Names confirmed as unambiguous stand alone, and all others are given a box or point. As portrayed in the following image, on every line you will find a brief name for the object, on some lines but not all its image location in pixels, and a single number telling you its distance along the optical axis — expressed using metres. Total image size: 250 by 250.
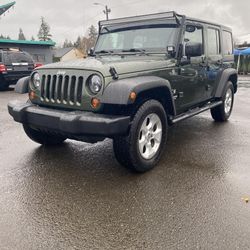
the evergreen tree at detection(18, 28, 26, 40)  111.95
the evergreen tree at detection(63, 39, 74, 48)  113.40
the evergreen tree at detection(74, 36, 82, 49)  90.28
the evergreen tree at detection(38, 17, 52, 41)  97.28
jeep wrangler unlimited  3.40
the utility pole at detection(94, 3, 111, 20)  36.61
